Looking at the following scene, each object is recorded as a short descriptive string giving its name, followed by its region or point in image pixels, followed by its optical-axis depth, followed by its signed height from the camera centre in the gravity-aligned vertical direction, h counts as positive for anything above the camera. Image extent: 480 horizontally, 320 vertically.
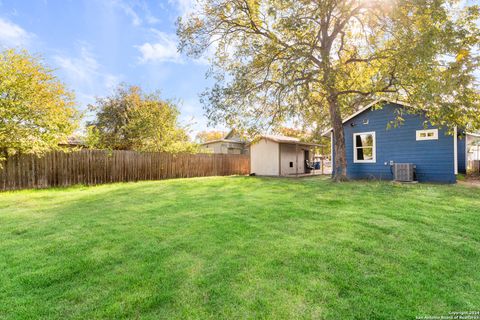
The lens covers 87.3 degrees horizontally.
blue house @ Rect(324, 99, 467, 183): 10.27 +0.61
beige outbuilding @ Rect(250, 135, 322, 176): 17.31 +0.24
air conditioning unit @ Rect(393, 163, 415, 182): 10.55 -0.55
